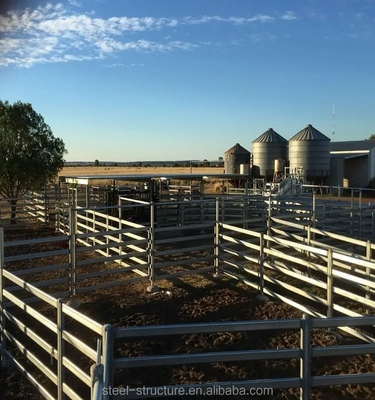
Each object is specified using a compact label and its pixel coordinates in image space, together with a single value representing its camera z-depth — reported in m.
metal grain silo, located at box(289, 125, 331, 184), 34.00
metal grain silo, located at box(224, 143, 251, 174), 36.53
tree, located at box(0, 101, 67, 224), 17.19
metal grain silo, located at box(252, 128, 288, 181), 36.97
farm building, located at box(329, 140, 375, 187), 35.74
